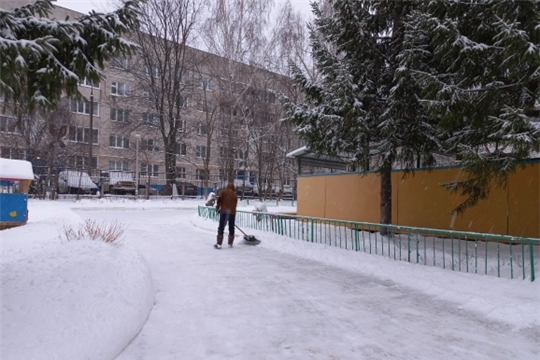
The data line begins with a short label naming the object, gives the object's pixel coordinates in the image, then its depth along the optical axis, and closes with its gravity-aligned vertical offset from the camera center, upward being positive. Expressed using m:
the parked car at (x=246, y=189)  37.41 -0.13
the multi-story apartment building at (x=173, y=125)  27.20 +5.32
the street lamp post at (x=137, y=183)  28.57 +0.34
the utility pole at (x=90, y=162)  26.03 +1.84
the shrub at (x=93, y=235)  7.53 -0.98
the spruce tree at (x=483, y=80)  5.90 +1.97
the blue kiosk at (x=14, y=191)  12.38 -0.13
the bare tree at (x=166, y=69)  31.17 +10.31
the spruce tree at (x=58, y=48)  4.48 +1.85
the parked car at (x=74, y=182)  28.42 +0.40
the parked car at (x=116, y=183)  29.97 +0.35
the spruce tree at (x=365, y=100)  8.75 +2.11
